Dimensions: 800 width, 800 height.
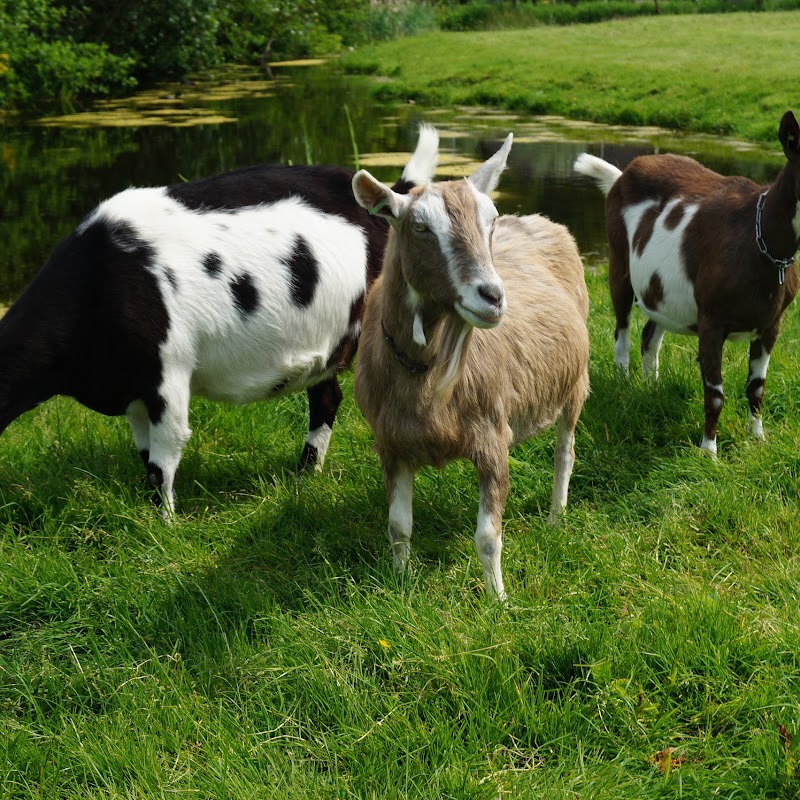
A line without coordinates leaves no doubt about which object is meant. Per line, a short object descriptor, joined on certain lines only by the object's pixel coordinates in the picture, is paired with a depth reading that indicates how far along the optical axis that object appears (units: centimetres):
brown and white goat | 453
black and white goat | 396
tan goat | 305
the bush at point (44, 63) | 1661
